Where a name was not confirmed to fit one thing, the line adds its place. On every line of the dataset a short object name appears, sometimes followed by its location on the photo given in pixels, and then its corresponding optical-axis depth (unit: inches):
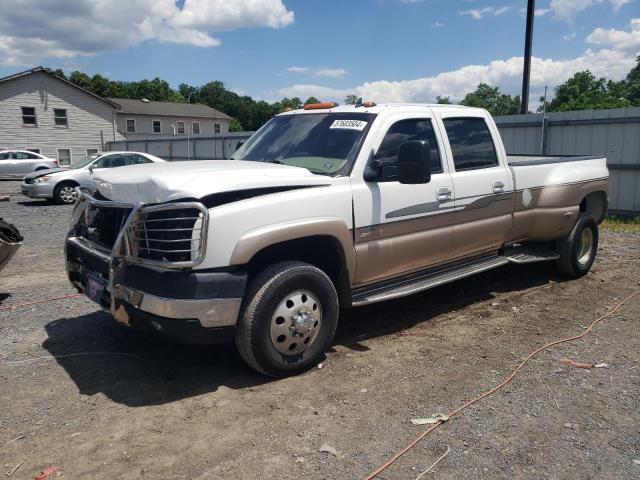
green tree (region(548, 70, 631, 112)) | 2247.8
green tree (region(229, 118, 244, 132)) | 3102.9
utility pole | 645.9
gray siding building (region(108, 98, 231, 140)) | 1977.4
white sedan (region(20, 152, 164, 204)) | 628.7
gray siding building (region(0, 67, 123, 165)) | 1408.7
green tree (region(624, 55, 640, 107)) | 2389.3
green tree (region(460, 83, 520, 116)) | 2972.4
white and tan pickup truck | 148.3
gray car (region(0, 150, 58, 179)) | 1064.2
